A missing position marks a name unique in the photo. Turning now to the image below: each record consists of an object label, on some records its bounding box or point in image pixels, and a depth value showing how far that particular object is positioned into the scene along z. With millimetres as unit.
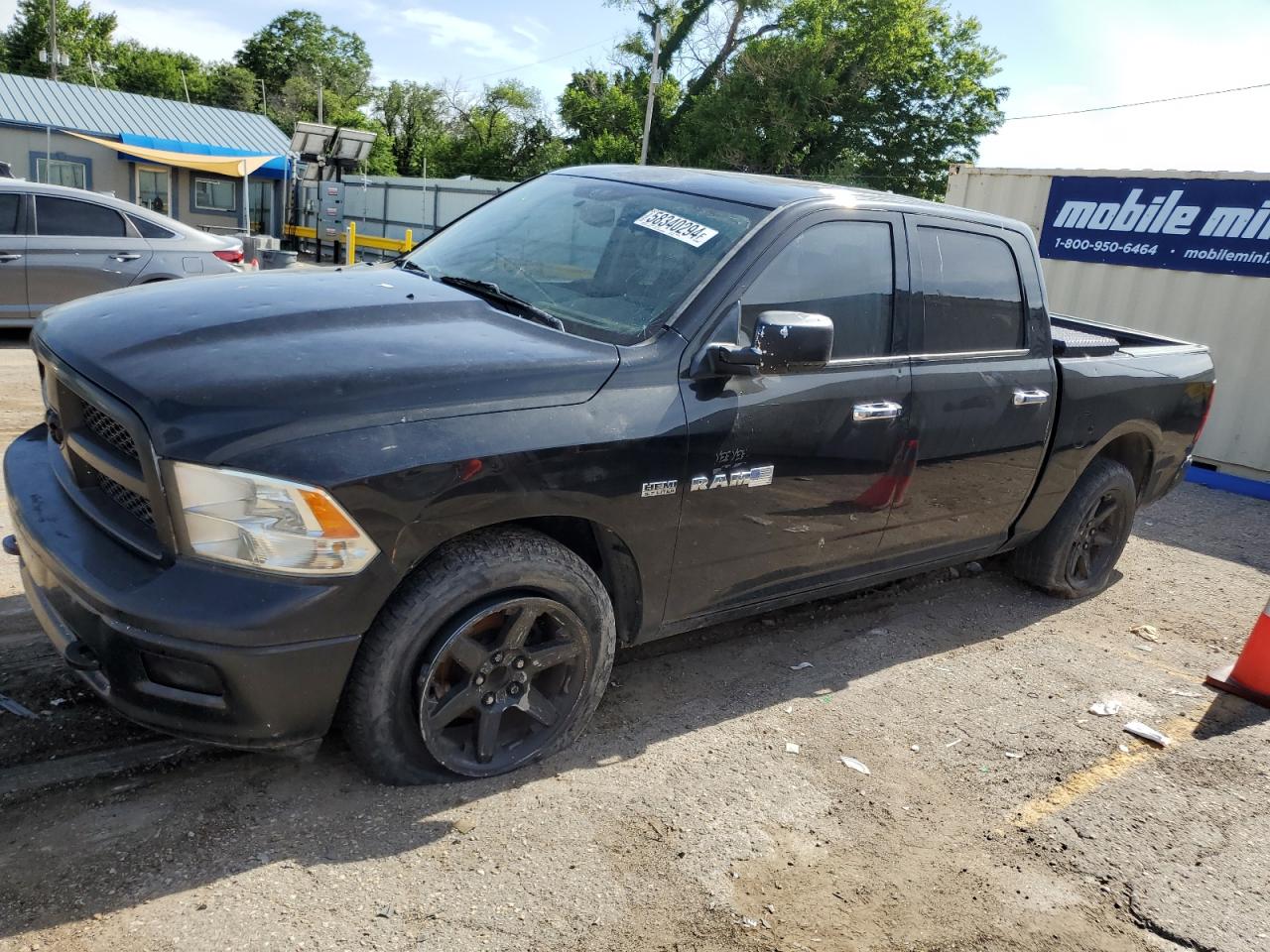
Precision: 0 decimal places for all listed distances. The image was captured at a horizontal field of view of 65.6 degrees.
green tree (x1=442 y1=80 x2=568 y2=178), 57625
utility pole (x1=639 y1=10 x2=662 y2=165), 34375
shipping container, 9078
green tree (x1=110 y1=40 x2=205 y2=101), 70188
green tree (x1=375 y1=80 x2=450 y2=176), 65250
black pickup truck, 2465
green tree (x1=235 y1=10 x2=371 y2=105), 79188
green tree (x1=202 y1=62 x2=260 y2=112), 71812
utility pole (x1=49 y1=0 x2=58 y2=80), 50312
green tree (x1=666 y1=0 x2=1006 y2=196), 39938
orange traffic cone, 4387
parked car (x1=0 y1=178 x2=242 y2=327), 8750
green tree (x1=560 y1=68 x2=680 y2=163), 47438
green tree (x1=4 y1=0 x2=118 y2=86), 69688
